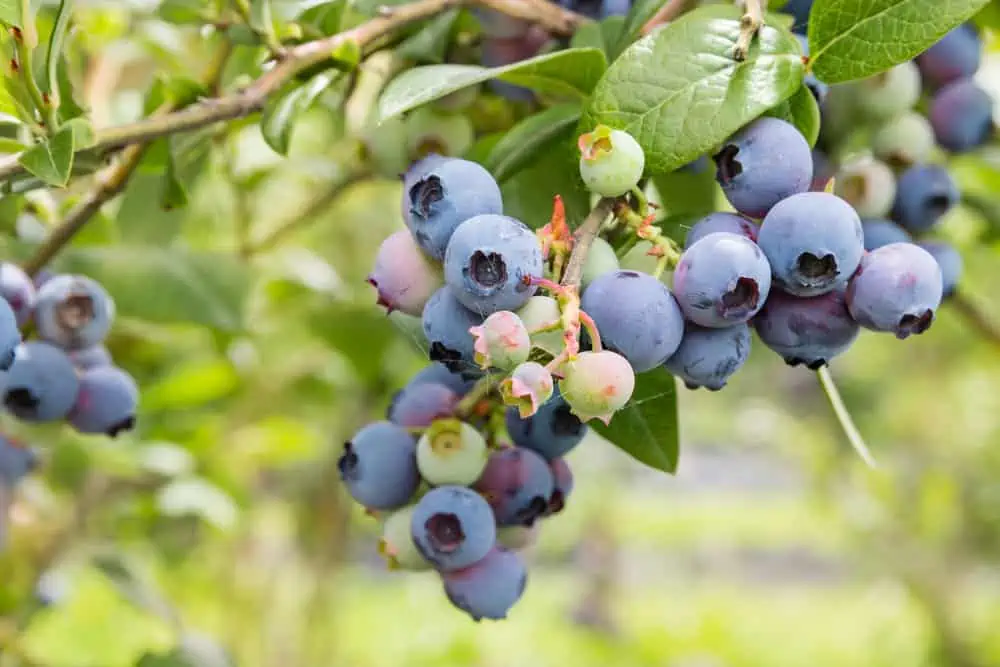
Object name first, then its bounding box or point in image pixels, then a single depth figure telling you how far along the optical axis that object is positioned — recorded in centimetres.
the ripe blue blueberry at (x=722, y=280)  48
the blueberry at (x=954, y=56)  58
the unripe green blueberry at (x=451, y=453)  52
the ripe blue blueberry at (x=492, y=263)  47
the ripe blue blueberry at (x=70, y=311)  56
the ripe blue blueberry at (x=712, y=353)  49
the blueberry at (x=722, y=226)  49
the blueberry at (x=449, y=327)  48
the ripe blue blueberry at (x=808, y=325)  49
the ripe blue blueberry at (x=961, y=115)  58
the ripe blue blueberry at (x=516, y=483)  52
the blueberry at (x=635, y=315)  48
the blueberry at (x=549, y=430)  52
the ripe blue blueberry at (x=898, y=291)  49
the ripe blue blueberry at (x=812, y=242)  48
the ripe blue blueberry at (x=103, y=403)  57
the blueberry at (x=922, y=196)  57
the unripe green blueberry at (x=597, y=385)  47
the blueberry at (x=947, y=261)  57
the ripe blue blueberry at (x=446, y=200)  49
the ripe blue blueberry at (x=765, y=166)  49
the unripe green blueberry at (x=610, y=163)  49
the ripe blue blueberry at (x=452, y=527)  51
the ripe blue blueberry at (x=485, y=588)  52
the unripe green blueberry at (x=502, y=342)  47
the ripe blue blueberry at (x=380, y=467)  52
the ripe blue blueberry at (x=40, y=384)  55
